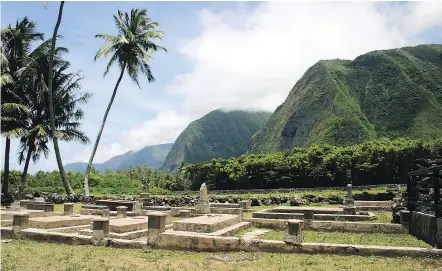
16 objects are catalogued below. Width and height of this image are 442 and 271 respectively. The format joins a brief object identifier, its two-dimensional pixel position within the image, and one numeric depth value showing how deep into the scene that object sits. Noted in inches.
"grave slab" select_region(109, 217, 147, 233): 476.4
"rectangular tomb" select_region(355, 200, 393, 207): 894.7
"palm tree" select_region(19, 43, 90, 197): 1073.5
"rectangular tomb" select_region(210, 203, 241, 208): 868.5
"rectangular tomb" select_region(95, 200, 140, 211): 811.0
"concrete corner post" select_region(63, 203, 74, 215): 699.7
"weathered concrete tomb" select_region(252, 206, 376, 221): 611.2
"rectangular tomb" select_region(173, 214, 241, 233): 452.8
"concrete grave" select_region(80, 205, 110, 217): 741.6
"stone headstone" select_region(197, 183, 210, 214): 677.3
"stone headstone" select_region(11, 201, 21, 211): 699.2
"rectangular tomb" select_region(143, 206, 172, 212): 819.4
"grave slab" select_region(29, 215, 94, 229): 526.9
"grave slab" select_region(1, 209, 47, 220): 604.4
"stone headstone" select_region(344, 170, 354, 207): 818.8
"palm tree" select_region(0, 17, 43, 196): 1028.5
